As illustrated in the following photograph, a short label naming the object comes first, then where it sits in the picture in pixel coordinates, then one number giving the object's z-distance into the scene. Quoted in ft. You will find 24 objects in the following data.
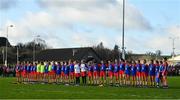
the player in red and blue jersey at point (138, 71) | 108.88
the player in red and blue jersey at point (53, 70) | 131.03
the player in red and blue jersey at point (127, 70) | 110.83
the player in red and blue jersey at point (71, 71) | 125.70
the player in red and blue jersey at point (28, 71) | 140.49
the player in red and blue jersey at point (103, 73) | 117.70
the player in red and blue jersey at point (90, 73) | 121.13
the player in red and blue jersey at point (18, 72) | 144.36
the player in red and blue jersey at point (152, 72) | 105.29
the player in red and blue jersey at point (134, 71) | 109.70
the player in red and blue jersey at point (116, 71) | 113.70
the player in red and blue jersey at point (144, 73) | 107.45
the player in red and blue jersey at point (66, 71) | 127.13
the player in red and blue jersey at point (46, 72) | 133.49
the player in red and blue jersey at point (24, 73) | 141.38
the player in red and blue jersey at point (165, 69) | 101.96
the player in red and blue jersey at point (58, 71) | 130.00
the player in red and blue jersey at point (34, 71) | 138.12
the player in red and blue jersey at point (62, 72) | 128.72
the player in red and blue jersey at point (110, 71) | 115.34
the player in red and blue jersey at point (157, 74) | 103.35
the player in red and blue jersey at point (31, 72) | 139.08
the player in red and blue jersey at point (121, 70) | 112.47
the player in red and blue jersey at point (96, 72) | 119.55
